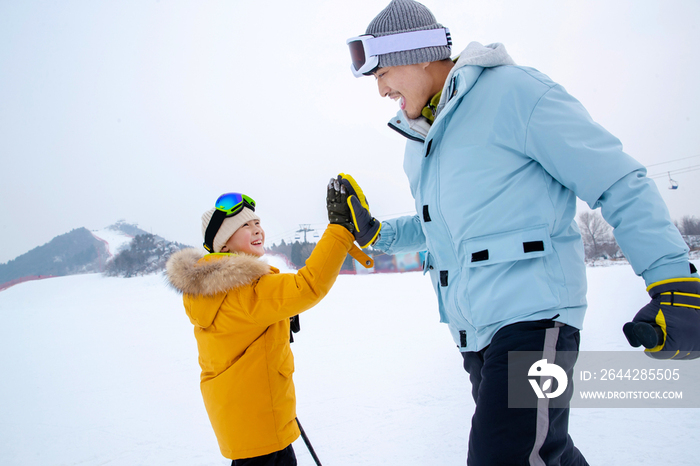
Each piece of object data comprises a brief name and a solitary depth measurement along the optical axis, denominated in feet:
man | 3.49
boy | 5.84
